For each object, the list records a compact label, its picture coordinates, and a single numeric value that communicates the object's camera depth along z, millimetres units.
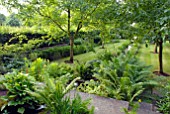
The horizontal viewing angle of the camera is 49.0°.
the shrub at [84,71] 5254
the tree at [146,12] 3336
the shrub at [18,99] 3055
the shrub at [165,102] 3696
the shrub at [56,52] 8047
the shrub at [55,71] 5039
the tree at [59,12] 4672
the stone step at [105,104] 3219
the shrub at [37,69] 4648
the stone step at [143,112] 3468
